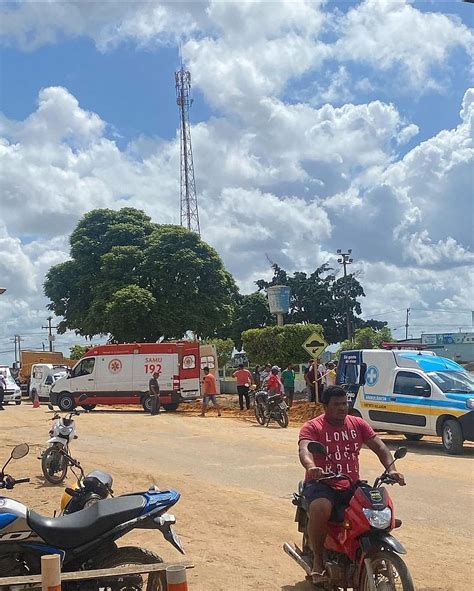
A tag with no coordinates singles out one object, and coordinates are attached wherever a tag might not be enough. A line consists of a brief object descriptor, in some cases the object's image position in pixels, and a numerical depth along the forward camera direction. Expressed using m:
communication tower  49.75
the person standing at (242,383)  25.12
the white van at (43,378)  35.78
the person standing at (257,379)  27.83
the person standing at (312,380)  23.95
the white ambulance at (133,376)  26.92
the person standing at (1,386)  26.89
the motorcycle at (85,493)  5.74
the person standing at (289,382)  24.62
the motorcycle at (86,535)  4.74
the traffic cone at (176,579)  3.63
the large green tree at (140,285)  37.78
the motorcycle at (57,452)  10.58
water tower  41.22
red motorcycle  4.78
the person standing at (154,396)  24.84
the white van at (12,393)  33.19
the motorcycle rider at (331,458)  5.22
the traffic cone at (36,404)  29.67
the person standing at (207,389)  23.39
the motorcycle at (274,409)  19.47
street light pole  50.84
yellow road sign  22.31
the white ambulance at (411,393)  14.32
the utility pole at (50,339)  71.44
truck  44.65
